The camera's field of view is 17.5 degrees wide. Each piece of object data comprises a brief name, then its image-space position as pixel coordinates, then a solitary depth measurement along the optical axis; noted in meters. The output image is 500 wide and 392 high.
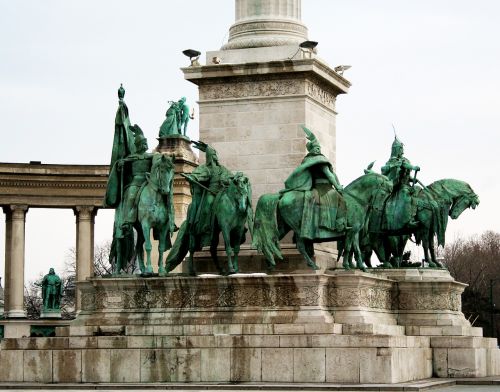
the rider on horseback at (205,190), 40.81
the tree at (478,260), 122.50
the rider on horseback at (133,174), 41.44
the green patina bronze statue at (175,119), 73.25
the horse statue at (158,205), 41.03
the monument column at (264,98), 42.94
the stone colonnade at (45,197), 74.00
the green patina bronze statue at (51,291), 78.31
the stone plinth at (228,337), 37.62
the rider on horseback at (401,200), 44.66
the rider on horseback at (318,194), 39.97
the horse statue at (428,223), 44.91
